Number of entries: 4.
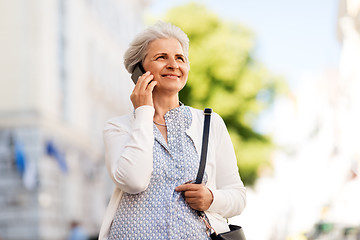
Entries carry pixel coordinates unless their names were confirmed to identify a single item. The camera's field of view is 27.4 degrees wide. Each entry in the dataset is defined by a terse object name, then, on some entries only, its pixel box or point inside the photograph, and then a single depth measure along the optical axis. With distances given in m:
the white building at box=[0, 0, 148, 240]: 23.25
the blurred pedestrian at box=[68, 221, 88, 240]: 20.28
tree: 34.47
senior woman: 3.06
